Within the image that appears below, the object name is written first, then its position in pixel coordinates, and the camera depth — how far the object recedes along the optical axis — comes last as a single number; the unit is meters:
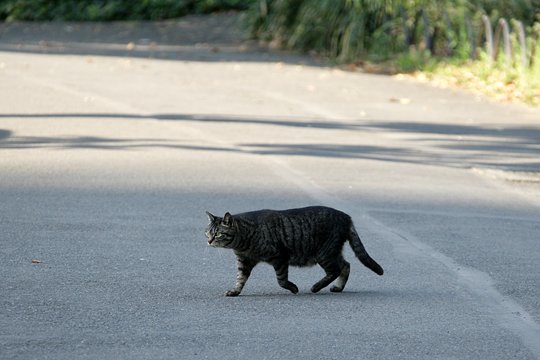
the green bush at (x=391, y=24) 51.62
